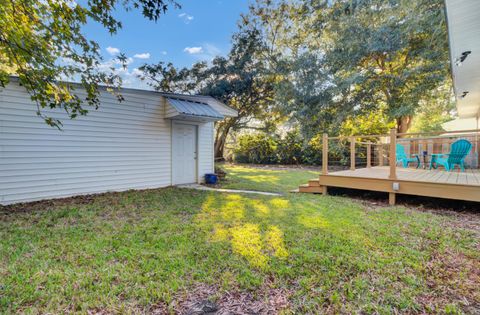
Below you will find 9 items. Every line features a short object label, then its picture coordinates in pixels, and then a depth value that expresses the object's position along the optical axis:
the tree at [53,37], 3.19
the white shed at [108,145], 5.04
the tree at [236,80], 15.44
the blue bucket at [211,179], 8.15
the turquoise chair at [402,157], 8.35
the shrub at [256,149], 17.05
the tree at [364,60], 8.77
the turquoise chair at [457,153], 5.91
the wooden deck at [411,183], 4.45
